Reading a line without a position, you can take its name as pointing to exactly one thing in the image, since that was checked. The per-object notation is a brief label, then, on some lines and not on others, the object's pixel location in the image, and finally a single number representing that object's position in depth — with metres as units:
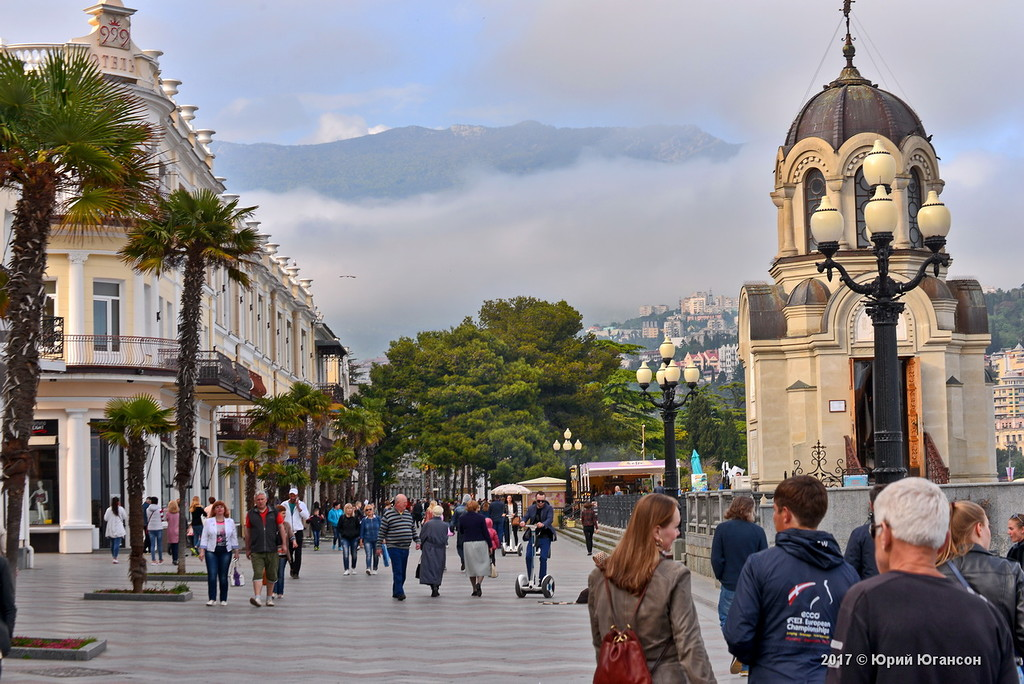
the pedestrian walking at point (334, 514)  41.43
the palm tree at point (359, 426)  70.00
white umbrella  62.76
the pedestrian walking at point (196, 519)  34.75
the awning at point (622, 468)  72.44
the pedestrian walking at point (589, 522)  41.69
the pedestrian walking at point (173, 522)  32.77
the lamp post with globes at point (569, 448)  66.38
